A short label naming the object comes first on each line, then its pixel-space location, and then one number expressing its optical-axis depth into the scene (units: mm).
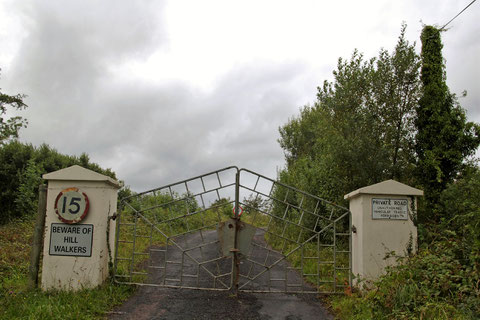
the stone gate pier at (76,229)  5887
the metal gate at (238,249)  6188
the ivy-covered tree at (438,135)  9945
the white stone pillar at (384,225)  6105
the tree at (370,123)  9953
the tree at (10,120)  15922
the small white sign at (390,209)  6203
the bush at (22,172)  11344
